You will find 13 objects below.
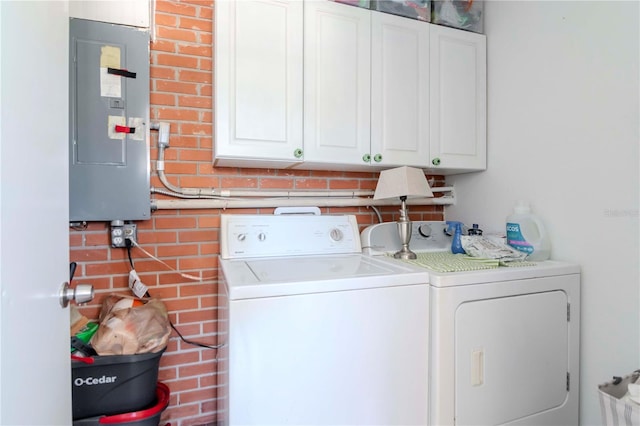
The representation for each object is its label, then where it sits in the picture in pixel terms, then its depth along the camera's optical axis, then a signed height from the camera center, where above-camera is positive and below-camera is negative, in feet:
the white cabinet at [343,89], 4.74 +1.95
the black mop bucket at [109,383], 4.00 -2.33
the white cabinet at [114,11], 4.60 +2.91
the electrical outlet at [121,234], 4.84 -0.46
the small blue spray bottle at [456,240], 5.80 -0.62
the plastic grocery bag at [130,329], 4.11 -1.68
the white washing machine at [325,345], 3.26 -1.55
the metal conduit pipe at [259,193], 5.27 +0.22
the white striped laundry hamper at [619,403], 3.15 -2.06
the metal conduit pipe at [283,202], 5.16 +0.05
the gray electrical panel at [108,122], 4.57 +1.23
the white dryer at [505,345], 3.83 -1.81
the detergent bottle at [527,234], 5.01 -0.45
